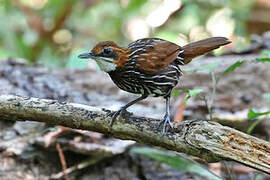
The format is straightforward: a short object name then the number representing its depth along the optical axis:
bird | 7.56
